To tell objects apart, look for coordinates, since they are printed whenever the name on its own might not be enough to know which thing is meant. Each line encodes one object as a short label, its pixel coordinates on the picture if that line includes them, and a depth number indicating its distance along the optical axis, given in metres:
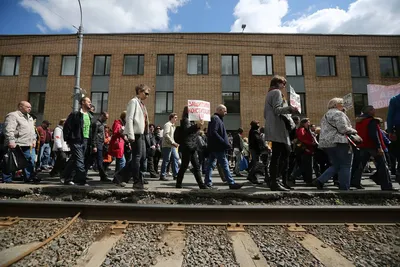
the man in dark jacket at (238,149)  8.53
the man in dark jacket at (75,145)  4.81
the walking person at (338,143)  4.36
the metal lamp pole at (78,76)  10.88
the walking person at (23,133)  4.83
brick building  19.45
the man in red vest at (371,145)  4.60
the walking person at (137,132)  4.18
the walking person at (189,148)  4.77
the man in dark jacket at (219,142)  4.84
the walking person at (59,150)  6.36
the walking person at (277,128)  4.11
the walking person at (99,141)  5.83
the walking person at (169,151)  6.51
